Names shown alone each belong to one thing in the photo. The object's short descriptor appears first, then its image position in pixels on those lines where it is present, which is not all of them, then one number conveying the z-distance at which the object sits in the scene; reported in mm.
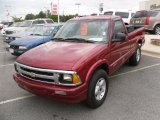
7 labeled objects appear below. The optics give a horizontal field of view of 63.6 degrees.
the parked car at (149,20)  8798
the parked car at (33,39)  5122
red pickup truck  2203
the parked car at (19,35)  6479
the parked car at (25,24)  10286
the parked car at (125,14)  11133
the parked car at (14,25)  10558
